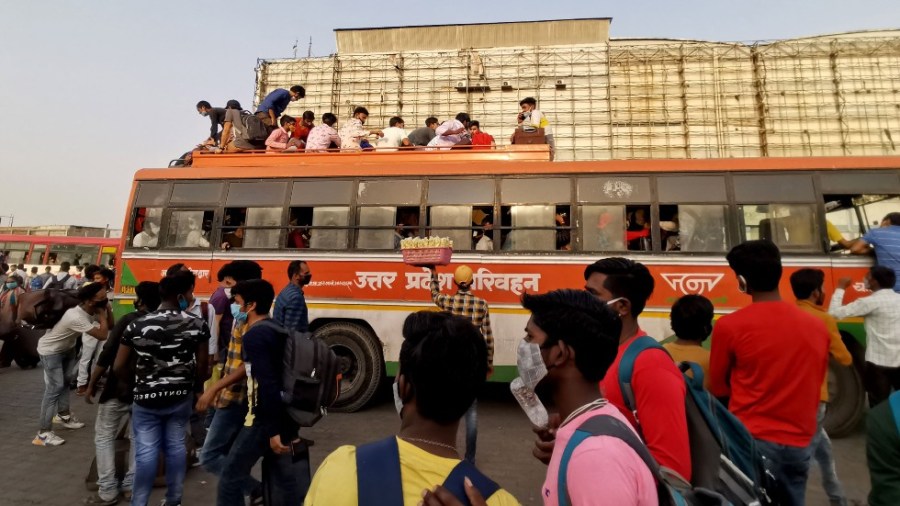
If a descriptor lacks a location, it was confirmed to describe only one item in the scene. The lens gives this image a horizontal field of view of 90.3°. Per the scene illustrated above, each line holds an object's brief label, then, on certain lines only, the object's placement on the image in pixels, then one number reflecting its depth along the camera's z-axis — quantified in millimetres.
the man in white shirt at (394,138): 8139
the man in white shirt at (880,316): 3979
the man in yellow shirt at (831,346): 3176
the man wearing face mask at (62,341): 4781
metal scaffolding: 19703
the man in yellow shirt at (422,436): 1082
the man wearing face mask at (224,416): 3043
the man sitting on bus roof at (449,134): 7781
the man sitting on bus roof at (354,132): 7730
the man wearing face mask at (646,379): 1562
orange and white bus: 5699
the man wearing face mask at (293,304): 4316
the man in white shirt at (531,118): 7340
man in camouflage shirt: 3152
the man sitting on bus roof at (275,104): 8344
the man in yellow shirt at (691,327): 2646
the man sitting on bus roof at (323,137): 7641
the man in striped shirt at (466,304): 4680
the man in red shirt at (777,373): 2264
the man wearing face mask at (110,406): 3498
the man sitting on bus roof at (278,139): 7629
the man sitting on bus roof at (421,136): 8422
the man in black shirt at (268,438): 2814
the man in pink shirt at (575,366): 1121
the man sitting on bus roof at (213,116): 8969
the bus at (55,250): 18266
